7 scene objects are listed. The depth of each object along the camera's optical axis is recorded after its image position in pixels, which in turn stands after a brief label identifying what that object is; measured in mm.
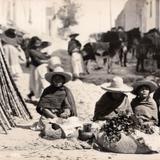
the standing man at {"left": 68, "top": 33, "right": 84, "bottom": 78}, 12765
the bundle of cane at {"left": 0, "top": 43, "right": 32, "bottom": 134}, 11538
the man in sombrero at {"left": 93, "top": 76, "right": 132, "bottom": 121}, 10206
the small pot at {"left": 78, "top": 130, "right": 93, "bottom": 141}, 9842
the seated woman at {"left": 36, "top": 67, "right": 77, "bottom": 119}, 10609
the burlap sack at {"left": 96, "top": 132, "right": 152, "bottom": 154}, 9507
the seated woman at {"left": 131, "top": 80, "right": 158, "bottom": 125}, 10244
